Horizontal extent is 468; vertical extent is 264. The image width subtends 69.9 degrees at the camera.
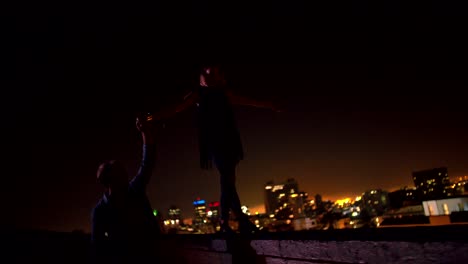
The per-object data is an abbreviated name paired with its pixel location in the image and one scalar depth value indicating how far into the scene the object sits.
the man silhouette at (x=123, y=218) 3.35
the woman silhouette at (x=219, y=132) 3.89
